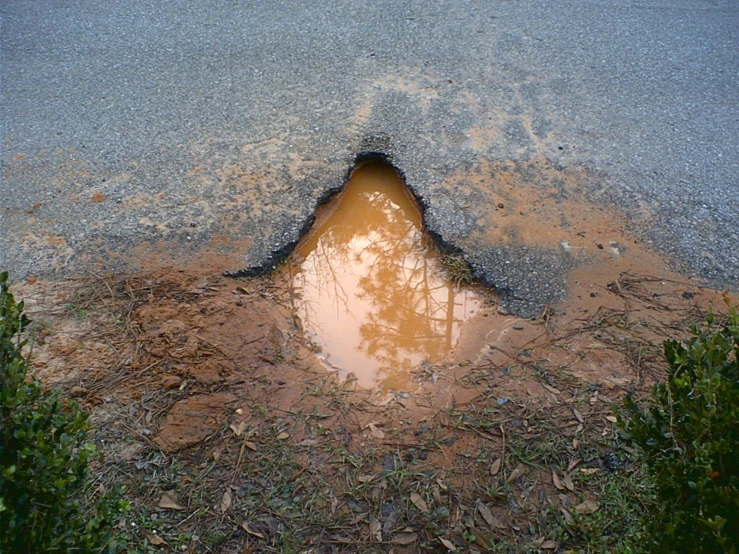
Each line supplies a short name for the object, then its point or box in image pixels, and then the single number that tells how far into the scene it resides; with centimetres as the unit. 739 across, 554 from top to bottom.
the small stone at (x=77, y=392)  332
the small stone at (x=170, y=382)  343
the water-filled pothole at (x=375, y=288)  389
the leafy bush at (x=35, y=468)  194
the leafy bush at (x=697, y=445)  193
